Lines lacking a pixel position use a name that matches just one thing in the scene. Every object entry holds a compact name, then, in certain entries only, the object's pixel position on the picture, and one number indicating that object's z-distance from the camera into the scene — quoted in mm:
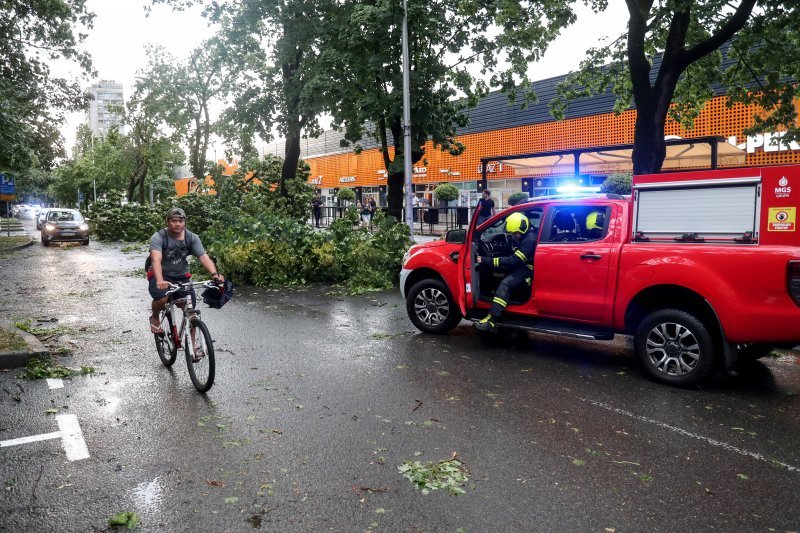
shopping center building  24344
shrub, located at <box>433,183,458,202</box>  33875
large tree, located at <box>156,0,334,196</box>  19144
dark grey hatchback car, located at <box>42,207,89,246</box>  27812
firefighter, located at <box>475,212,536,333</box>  7223
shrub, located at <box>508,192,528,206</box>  8088
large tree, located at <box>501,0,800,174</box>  11461
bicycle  5895
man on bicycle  6254
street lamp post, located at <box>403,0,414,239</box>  16703
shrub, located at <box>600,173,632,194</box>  16391
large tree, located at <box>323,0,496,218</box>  16812
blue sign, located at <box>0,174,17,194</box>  32281
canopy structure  17731
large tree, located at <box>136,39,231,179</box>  37250
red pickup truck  5453
